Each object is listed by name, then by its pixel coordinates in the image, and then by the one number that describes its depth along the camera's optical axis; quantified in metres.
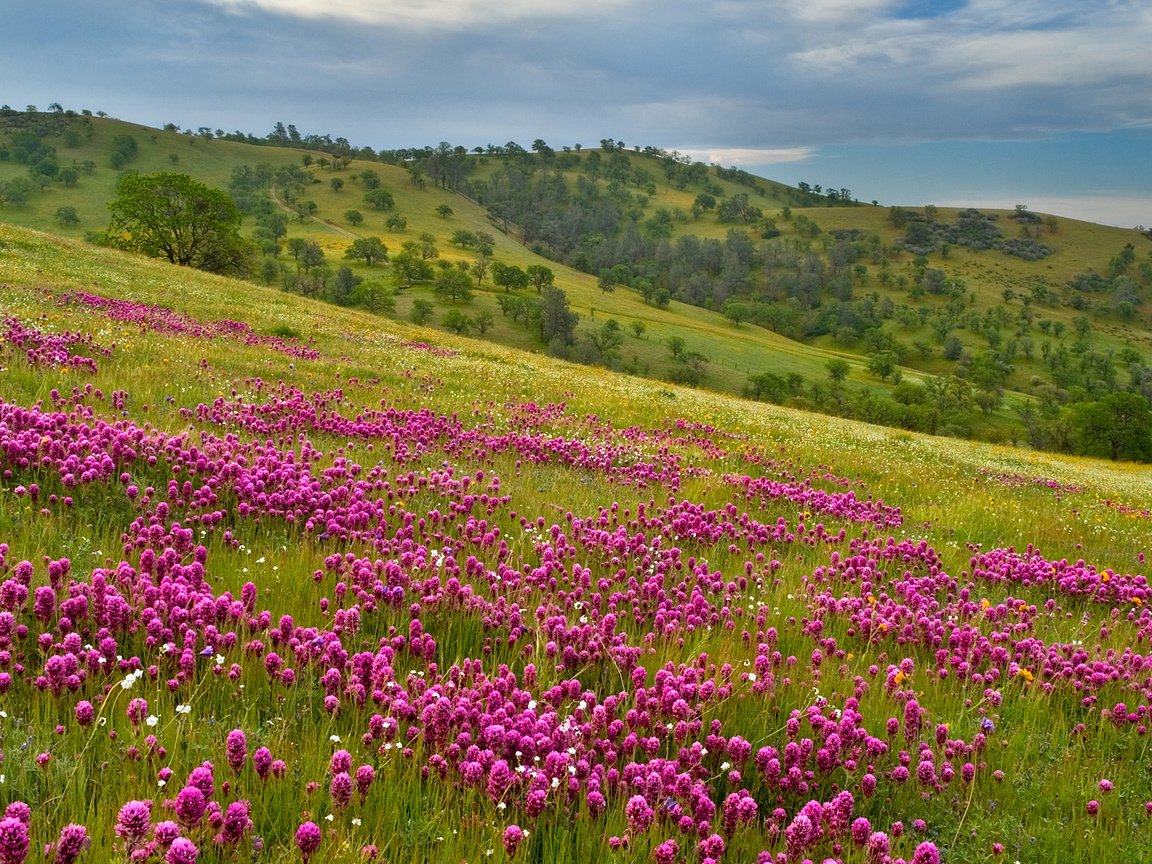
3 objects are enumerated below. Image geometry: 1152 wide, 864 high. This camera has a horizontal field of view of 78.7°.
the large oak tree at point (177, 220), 61.94
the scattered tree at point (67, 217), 154.00
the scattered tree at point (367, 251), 164.88
